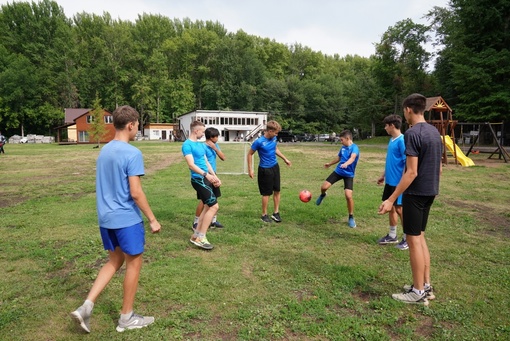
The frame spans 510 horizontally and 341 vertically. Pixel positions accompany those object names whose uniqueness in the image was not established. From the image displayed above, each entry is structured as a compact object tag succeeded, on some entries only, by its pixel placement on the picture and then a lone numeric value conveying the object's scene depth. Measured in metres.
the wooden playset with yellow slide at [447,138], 18.12
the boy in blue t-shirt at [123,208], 2.93
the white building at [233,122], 60.19
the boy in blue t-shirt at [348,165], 6.51
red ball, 7.42
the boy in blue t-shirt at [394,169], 5.28
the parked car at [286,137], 55.71
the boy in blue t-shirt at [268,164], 6.70
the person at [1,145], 25.83
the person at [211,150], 5.84
